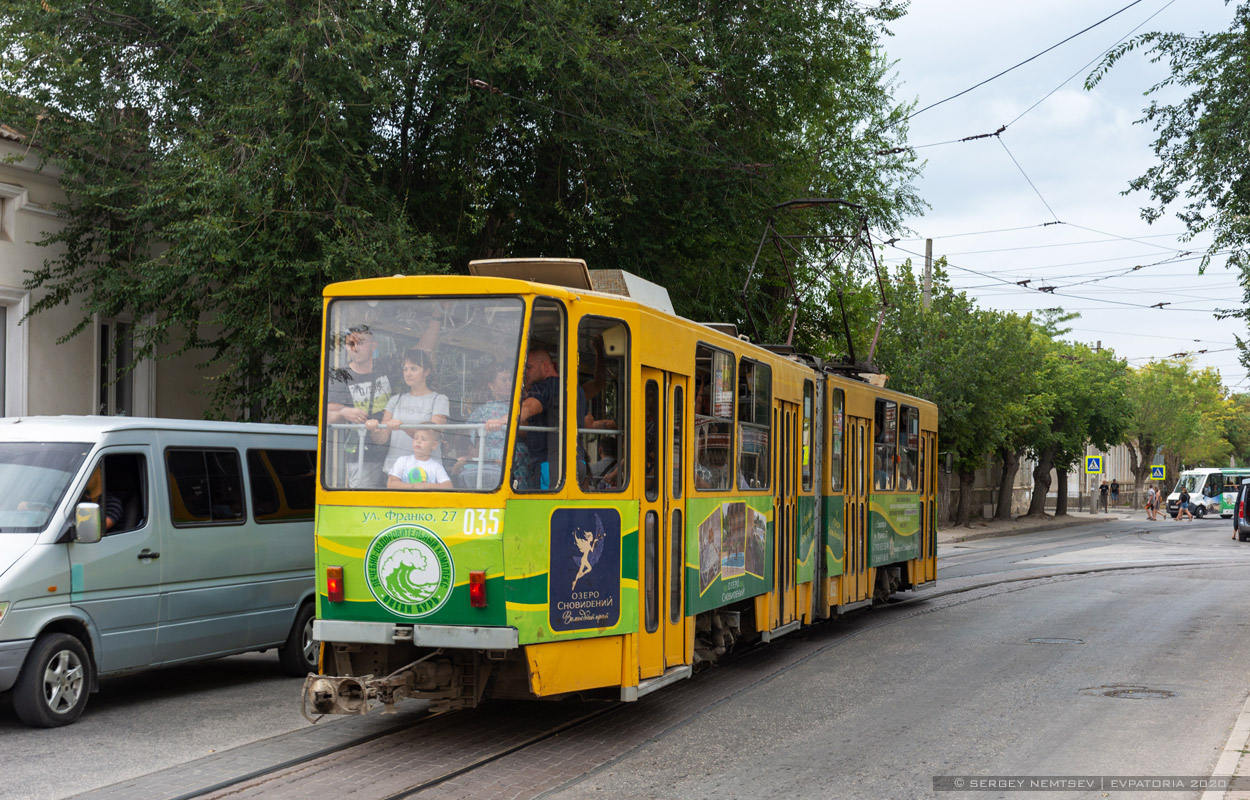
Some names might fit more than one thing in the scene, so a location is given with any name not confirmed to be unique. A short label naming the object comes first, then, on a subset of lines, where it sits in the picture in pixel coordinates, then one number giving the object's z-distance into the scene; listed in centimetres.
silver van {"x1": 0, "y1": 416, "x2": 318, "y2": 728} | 855
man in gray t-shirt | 780
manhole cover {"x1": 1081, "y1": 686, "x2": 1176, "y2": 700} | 1013
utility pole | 3572
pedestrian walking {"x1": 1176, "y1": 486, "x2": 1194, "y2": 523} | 6166
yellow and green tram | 749
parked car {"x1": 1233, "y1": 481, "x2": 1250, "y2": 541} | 3971
